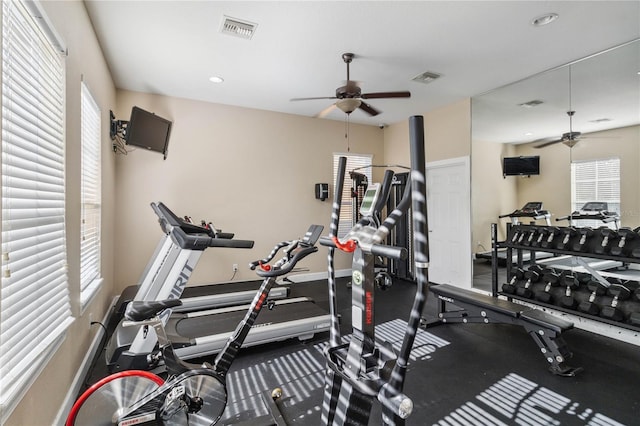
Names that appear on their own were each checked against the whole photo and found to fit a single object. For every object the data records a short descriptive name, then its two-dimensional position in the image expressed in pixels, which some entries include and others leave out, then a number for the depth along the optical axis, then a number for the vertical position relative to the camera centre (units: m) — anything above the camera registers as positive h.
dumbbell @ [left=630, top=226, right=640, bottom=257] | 2.77 -0.38
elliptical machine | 1.18 -0.52
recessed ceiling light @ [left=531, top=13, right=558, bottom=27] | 2.72 +1.72
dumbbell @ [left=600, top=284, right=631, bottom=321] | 2.81 -0.87
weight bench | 2.56 -1.02
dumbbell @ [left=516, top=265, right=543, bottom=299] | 3.49 -0.81
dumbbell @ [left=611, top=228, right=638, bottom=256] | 2.87 -0.31
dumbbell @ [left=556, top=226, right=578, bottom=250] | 3.29 -0.29
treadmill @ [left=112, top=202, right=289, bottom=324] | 2.39 -0.73
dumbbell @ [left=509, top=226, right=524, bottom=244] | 3.81 -0.30
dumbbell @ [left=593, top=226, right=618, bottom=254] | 2.98 -0.30
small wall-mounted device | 5.77 +0.36
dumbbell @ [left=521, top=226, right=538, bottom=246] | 3.64 -0.32
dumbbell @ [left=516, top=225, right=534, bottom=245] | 3.71 -0.29
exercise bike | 1.57 -1.01
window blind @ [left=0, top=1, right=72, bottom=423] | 1.30 +0.03
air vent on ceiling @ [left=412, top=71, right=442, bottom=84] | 3.97 +1.75
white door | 4.95 -0.19
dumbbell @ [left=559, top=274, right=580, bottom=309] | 3.11 -0.84
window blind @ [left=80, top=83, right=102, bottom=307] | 2.79 +0.12
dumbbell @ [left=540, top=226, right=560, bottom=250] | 3.46 -0.31
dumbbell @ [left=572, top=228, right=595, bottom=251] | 3.16 -0.30
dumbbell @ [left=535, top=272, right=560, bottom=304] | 3.32 -0.86
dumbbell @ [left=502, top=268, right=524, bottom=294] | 3.65 -0.87
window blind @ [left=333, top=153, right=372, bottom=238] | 6.24 +0.45
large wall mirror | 3.29 +0.92
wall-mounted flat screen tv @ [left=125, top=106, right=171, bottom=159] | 3.72 +1.02
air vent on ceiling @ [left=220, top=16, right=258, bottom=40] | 2.86 +1.75
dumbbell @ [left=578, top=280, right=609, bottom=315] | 2.96 -0.89
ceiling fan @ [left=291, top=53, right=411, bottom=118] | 3.49 +1.34
